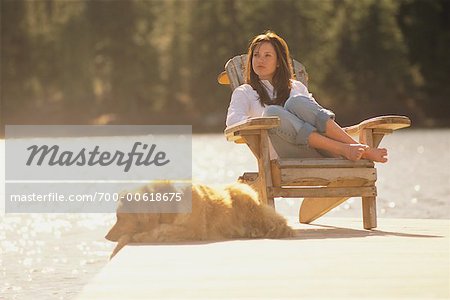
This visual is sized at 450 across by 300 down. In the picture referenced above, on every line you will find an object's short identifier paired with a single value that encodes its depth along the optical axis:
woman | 9.42
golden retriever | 8.22
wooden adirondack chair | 9.43
